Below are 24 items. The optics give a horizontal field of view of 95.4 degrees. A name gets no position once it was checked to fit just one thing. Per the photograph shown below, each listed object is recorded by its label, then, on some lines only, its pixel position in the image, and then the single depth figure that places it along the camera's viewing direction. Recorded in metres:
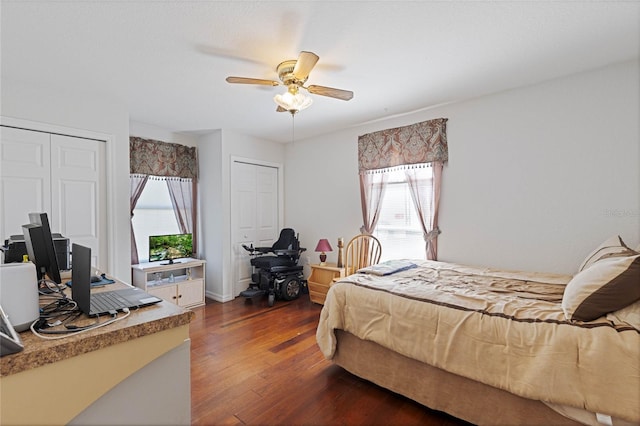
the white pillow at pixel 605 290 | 1.44
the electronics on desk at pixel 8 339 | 0.82
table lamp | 4.05
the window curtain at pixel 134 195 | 3.90
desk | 0.85
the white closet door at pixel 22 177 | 2.71
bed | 1.39
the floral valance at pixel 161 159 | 3.91
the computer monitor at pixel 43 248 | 1.43
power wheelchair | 4.15
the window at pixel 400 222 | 3.67
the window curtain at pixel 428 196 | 3.43
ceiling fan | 2.20
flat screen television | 3.87
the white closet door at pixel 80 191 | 3.01
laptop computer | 1.15
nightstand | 3.97
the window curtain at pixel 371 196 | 3.96
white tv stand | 3.72
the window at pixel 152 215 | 4.02
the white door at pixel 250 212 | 4.48
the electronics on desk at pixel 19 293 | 0.97
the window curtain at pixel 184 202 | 4.34
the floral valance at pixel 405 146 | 3.41
